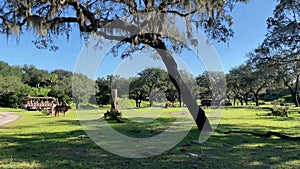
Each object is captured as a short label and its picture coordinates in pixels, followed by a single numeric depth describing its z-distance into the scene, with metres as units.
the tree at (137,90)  37.32
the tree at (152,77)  37.69
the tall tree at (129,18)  7.12
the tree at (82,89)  33.47
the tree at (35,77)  59.69
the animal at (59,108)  18.45
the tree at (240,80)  33.19
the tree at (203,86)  45.34
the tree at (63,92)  39.69
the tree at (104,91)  37.75
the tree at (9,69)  61.47
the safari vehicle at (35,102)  31.89
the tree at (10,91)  35.34
